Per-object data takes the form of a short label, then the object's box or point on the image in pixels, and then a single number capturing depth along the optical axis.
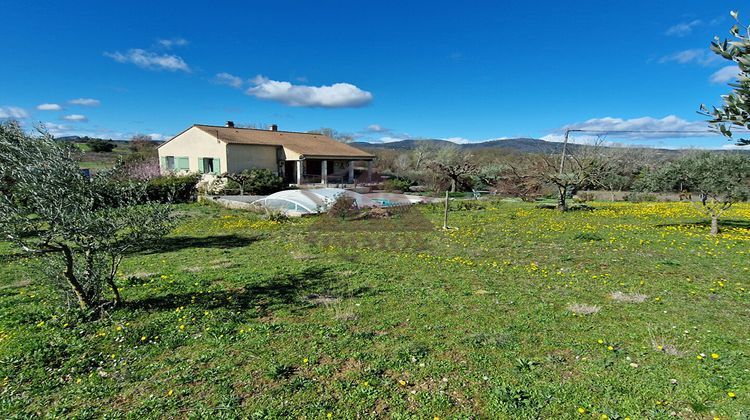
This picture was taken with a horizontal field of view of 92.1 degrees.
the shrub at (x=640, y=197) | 28.58
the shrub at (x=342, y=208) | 18.09
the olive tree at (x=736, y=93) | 2.02
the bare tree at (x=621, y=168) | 26.00
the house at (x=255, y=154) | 30.25
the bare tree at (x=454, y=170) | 32.47
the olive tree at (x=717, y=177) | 12.00
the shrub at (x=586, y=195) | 31.34
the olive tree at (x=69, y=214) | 4.65
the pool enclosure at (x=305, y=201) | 19.23
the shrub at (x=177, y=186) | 23.88
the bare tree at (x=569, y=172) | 19.95
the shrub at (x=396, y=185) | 33.00
